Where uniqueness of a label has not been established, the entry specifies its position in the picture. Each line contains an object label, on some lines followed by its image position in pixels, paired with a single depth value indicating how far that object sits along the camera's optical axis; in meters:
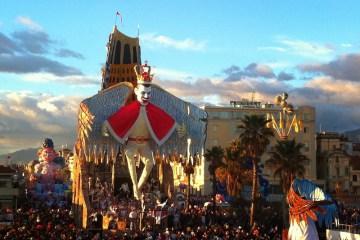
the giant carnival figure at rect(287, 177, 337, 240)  25.42
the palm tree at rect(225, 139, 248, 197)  51.31
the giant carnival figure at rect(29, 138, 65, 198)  68.54
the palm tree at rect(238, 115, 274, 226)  45.50
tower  65.56
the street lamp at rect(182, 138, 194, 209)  44.28
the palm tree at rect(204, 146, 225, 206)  54.81
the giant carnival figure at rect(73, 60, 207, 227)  42.31
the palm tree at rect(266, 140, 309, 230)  44.62
